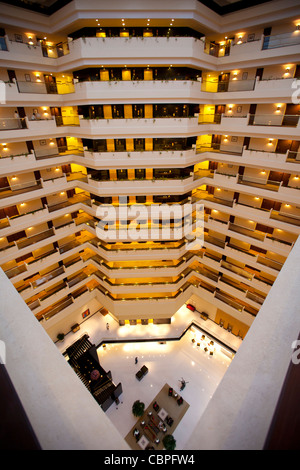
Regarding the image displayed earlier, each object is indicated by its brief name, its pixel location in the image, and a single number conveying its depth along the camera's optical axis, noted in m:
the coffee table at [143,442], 15.55
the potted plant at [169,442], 15.13
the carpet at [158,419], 15.85
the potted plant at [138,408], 16.66
